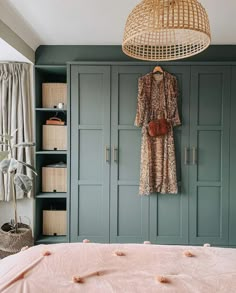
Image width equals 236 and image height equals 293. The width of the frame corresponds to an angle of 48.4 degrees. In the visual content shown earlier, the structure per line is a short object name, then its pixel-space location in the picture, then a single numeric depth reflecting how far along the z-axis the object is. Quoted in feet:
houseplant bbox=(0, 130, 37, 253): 8.25
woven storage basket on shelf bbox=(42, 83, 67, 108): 10.24
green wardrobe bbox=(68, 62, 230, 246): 9.48
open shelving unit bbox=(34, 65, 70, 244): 9.91
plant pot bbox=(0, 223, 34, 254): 8.55
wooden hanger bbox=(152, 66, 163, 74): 9.31
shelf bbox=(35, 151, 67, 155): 9.88
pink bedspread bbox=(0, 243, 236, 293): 3.90
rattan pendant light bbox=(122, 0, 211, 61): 3.92
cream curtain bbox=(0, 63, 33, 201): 9.98
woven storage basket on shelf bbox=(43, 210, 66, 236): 10.19
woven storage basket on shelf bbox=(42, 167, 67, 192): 10.15
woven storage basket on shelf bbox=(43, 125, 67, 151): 10.14
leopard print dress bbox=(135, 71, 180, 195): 9.32
